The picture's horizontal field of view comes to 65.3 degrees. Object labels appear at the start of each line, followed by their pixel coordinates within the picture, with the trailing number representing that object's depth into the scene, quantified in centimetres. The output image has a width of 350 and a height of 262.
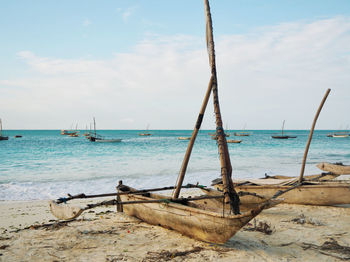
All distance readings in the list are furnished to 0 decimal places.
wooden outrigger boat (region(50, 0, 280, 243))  498
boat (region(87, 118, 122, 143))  5783
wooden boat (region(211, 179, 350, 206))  793
